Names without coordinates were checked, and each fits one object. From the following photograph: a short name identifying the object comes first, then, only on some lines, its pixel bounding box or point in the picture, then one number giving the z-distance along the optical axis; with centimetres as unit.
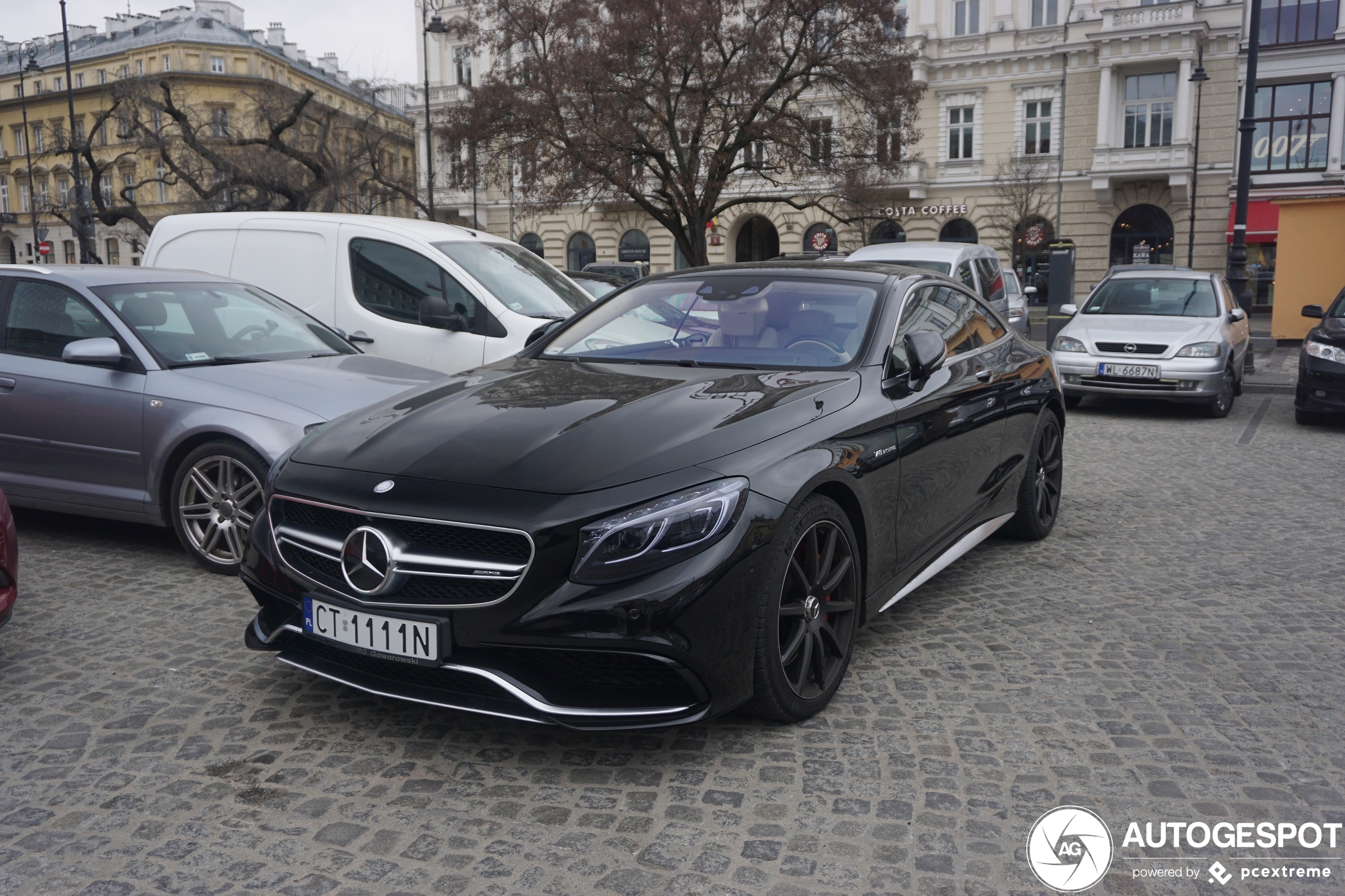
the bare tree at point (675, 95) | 2261
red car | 408
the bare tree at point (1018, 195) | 4097
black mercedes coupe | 311
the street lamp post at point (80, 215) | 3531
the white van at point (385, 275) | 812
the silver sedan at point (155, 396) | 538
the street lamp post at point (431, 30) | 3009
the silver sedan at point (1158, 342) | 1166
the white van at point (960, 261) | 1262
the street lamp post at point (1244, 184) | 1689
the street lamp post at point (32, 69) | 3970
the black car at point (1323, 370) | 1048
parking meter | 2512
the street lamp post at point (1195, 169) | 3753
